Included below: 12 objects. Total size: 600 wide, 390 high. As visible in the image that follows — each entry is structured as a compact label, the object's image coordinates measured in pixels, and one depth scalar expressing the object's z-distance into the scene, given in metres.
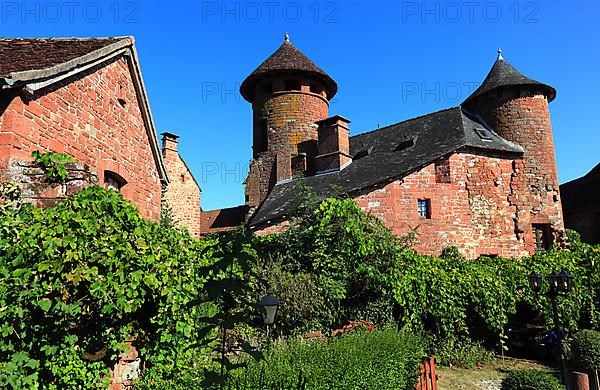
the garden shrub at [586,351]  10.20
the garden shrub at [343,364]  4.77
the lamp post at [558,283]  8.93
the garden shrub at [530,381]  7.08
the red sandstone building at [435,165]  18.41
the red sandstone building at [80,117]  6.46
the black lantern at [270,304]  4.33
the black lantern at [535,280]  9.78
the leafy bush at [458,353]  11.23
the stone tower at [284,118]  24.56
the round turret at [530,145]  19.84
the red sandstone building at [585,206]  29.20
